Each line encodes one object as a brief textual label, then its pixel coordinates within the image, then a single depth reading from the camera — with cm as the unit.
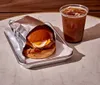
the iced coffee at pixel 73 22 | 98
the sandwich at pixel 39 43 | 88
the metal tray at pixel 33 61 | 85
